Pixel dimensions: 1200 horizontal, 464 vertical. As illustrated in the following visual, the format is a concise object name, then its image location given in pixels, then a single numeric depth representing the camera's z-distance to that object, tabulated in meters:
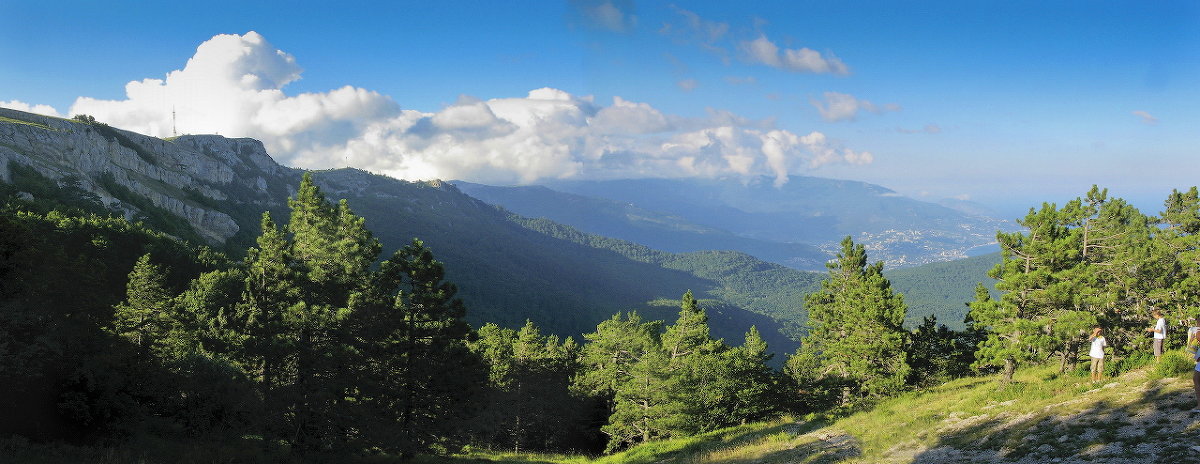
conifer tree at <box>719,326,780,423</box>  43.47
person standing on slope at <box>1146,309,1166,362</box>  20.27
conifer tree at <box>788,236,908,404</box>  38.66
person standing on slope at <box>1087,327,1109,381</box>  19.95
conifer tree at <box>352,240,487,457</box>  26.20
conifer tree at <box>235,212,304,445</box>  22.42
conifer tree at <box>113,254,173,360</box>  32.88
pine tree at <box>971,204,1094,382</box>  27.45
